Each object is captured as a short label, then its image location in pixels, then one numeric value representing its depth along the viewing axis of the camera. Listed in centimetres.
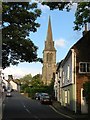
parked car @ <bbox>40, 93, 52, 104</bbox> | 2595
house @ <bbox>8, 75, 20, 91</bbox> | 7712
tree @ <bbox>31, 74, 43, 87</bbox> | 5115
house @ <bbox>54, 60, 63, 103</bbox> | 2600
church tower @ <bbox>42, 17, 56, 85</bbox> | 6288
